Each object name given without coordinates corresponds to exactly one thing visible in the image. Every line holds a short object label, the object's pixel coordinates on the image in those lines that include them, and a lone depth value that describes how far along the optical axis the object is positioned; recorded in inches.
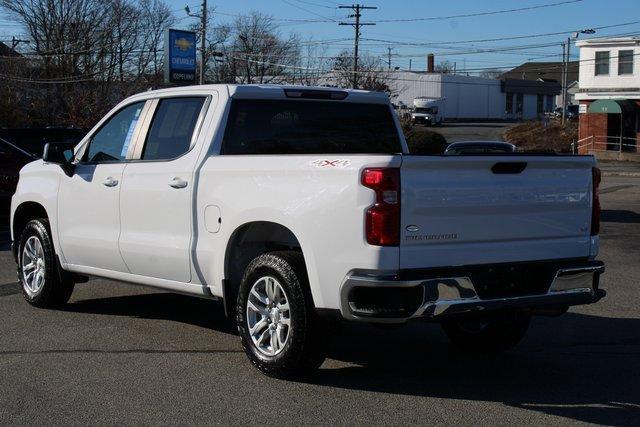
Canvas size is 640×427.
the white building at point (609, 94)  2193.7
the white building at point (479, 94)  3973.9
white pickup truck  220.2
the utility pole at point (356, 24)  2692.4
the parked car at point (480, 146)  597.3
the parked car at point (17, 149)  622.8
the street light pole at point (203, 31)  1909.4
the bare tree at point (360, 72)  2418.9
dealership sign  2026.3
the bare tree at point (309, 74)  2612.7
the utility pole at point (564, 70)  2951.0
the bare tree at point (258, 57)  2748.5
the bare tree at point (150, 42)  2469.2
